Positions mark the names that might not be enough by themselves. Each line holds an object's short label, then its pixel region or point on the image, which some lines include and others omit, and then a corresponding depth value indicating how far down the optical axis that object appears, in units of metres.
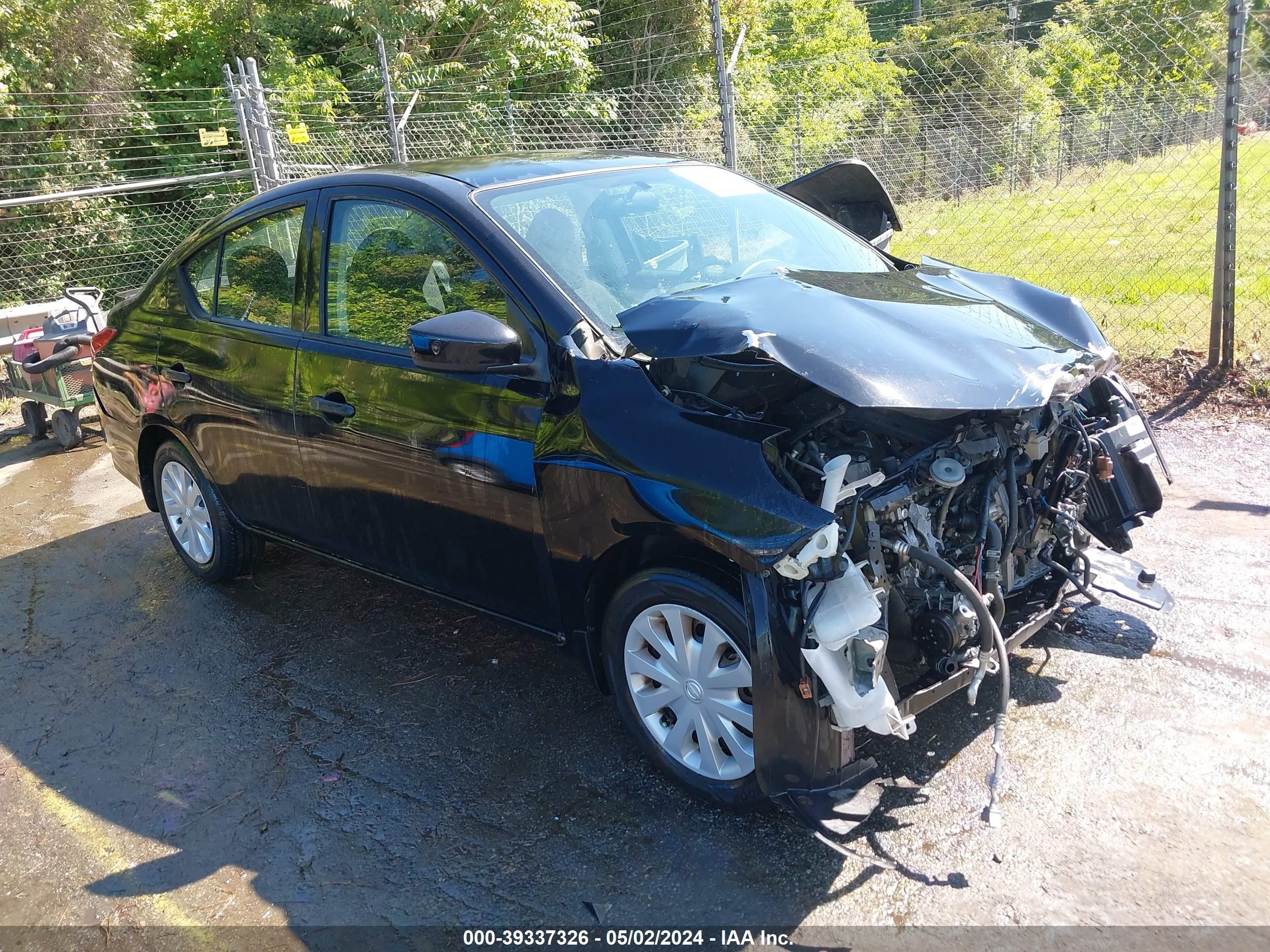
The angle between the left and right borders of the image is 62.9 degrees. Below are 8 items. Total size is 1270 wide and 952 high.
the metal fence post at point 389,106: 9.23
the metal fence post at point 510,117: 12.19
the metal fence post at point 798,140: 14.06
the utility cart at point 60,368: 7.71
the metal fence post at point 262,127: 9.61
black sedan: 2.80
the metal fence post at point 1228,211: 6.00
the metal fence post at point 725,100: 8.28
